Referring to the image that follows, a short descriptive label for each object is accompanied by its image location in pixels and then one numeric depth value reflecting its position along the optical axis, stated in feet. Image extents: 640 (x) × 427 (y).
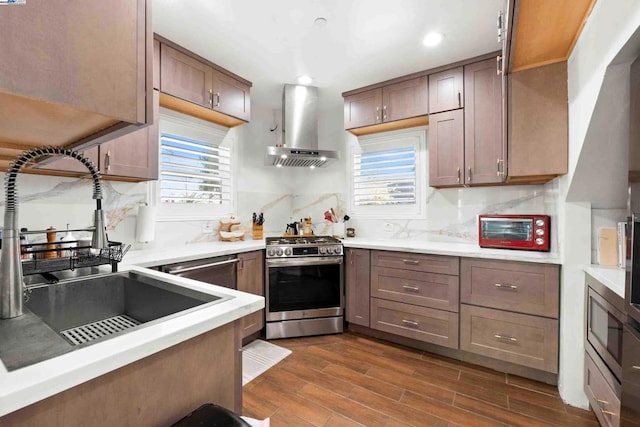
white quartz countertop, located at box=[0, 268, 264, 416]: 1.72
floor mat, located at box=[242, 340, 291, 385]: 7.36
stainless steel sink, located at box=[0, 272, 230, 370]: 3.54
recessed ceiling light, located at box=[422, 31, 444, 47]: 7.36
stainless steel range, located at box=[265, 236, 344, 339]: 9.21
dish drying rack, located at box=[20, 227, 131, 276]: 4.25
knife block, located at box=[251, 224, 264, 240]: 10.94
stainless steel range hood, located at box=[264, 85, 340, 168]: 10.25
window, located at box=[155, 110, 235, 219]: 9.00
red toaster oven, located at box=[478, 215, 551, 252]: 7.43
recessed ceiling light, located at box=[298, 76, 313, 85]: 9.77
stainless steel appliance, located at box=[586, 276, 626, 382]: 4.47
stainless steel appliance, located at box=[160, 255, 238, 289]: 6.98
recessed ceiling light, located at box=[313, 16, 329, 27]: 6.77
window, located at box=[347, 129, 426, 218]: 10.46
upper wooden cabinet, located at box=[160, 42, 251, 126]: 7.75
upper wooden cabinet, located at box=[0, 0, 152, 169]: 1.67
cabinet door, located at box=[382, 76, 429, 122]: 9.24
